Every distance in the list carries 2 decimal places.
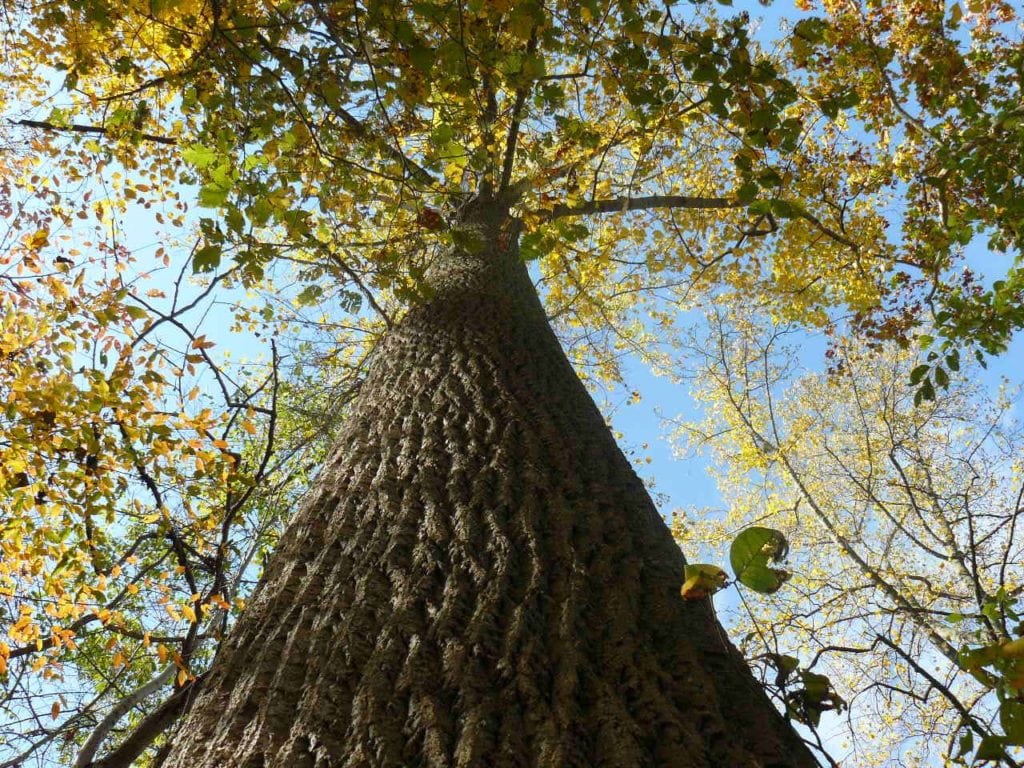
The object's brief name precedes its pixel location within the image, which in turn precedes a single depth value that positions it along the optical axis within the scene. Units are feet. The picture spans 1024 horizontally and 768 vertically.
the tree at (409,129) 8.64
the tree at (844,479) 20.02
